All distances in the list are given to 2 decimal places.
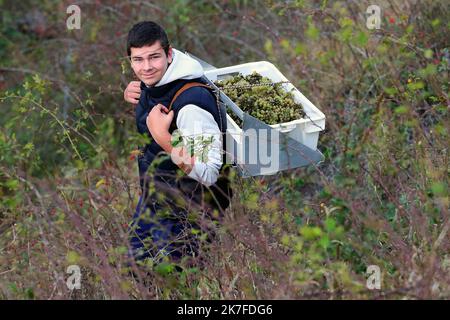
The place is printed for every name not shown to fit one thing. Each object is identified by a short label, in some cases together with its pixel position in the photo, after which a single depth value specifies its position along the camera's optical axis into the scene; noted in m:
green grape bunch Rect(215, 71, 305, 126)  8.34
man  7.71
